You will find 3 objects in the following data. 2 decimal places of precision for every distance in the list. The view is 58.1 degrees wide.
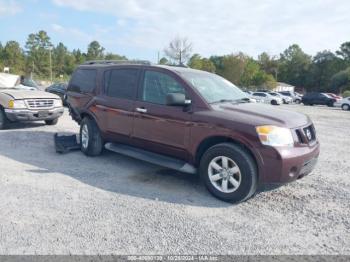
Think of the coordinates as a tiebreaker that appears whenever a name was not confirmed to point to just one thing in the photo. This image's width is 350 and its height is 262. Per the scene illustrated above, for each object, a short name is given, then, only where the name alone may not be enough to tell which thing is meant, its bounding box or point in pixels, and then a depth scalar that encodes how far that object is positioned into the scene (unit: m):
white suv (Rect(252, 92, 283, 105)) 33.69
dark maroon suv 4.04
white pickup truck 8.67
